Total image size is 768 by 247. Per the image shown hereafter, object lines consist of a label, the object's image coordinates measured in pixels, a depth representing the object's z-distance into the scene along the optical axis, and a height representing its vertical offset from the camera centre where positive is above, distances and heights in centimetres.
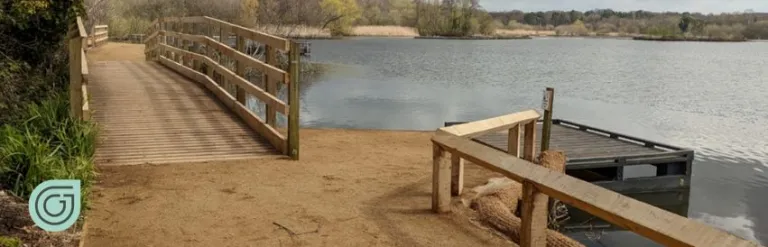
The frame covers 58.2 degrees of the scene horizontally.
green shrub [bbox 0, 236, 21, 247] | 386 -127
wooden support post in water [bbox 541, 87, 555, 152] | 914 -123
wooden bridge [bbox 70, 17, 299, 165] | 738 -124
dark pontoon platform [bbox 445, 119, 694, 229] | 1084 -218
